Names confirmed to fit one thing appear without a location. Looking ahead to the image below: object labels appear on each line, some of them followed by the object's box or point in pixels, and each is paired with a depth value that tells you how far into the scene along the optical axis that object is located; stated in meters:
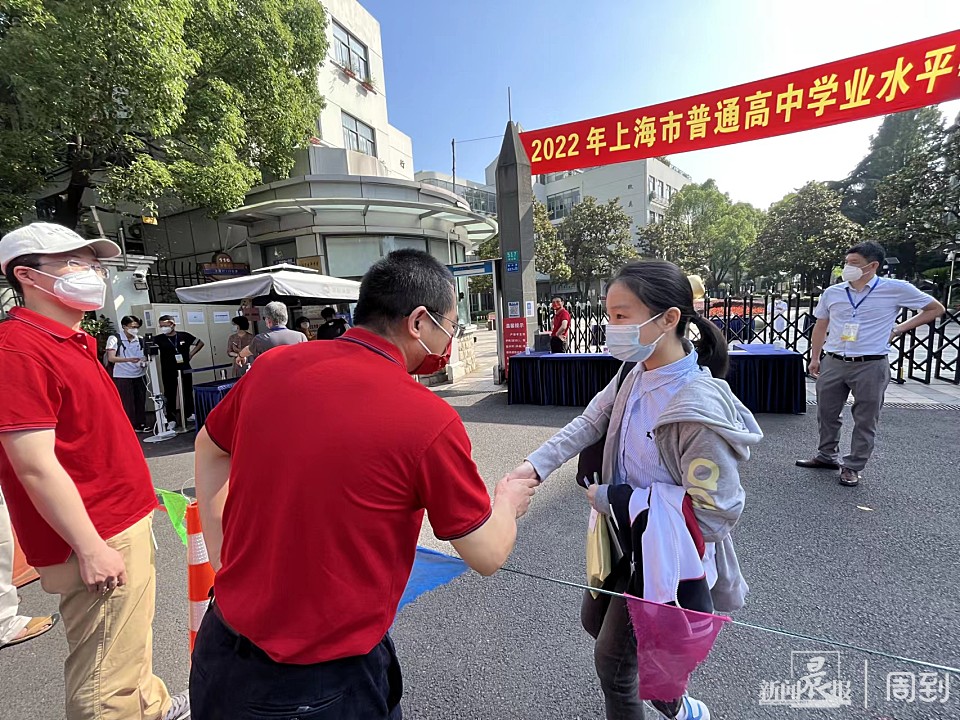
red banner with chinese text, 5.92
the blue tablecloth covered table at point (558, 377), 7.01
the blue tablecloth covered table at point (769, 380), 6.09
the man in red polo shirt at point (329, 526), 0.91
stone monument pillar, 8.42
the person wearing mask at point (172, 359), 7.13
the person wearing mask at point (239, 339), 7.19
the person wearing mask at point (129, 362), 6.55
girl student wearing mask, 1.33
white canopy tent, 7.14
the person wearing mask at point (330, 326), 7.98
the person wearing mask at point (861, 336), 3.80
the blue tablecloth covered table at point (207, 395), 6.13
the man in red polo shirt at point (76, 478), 1.39
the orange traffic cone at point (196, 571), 1.93
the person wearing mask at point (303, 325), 8.41
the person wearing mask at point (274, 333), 5.07
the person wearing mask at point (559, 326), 9.07
